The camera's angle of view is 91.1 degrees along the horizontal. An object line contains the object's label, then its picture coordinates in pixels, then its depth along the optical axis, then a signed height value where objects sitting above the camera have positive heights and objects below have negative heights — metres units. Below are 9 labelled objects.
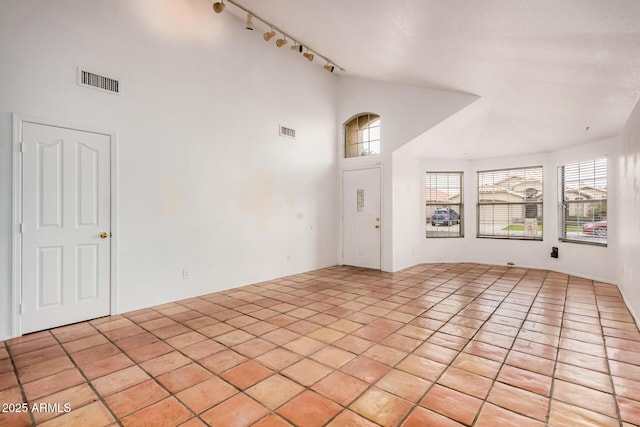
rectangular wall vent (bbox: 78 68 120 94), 3.33 +1.42
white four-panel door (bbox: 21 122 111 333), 3.05 -0.15
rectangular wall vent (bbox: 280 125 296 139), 5.49 +1.41
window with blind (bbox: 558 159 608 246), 5.20 +0.18
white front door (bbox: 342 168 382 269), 6.18 -0.13
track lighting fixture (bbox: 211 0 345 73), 4.17 +2.66
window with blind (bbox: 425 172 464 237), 7.10 +0.17
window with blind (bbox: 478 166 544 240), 6.39 +0.18
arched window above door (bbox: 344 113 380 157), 6.27 +1.57
